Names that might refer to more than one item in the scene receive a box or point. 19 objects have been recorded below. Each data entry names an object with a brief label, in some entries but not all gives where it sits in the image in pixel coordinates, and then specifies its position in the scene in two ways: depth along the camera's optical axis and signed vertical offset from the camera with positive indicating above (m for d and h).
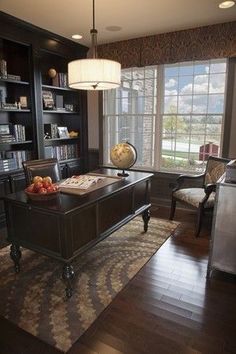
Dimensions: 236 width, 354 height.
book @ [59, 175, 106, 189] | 2.40 -0.51
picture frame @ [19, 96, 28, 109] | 3.69 +0.34
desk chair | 2.64 -0.43
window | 3.82 +0.22
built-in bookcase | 3.42 +0.47
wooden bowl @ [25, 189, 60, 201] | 2.00 -0.52
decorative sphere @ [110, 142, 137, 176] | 2.83 -0.30
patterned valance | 3.43 +1.13
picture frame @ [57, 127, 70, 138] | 4.34 -0.08
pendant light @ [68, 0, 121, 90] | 2.14 +0.45
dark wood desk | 1.89 -0.73
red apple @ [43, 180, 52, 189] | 2.07 -0.44
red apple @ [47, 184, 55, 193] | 2.05 -0.48
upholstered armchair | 3.12 -0.83
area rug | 1.76 -1.29
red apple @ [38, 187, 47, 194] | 2.00 -0.48
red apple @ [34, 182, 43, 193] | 2.02 -0.45
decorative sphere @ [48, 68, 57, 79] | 4.09 +0.83
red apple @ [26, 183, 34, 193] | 2.03 -0.47
